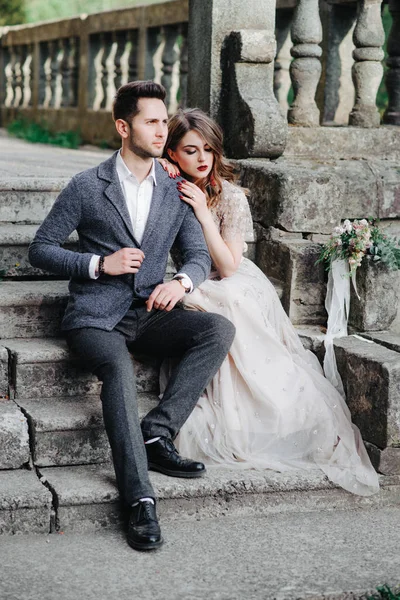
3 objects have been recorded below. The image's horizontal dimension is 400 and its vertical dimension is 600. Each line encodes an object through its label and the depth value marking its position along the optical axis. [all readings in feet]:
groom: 19.37
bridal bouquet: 21.90
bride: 20.17
